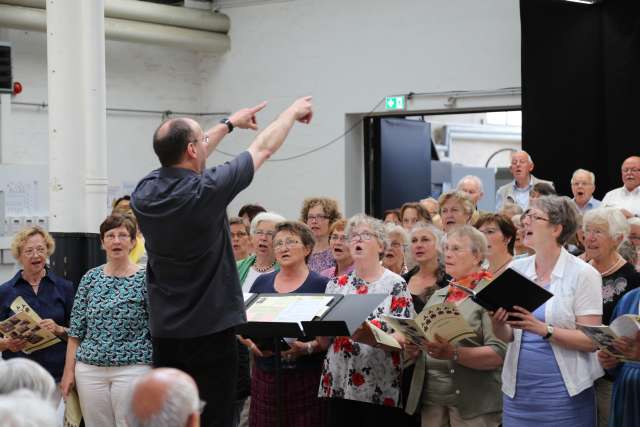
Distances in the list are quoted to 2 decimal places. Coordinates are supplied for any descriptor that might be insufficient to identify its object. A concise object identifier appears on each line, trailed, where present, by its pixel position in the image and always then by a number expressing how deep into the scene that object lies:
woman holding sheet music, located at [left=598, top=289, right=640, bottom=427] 4.43
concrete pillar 6.99
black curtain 9.23
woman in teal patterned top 5.34
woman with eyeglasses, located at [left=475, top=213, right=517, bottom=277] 5.41
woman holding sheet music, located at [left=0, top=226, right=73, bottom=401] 5.89
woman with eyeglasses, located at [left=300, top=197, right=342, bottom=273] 6.75
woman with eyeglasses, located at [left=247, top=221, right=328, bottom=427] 5.34
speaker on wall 10.62
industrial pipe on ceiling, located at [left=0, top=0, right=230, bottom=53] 10.39
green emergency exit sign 11.05
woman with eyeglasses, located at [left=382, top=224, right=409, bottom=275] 6.04
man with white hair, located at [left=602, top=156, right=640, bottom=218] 8.42
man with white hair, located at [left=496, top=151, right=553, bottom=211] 8.97
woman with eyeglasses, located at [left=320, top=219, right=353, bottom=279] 5.84
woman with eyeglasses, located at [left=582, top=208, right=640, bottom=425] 4.96
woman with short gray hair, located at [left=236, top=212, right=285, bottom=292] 6.22
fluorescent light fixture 9.34
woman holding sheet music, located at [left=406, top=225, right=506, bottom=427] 4.83
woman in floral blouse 5.07
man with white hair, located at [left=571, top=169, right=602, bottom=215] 8.39
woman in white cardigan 4.31
